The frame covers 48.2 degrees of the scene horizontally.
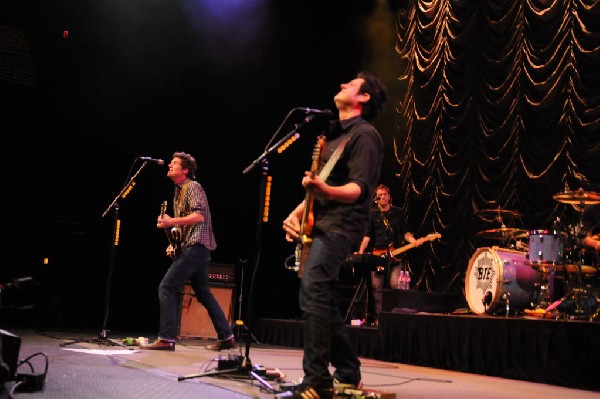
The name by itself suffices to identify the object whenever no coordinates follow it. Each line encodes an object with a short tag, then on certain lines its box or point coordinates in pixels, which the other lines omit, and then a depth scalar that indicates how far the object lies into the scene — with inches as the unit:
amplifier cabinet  371.6
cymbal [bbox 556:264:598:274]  283.7
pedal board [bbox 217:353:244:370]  189.0
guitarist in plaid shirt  268.8
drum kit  285.9
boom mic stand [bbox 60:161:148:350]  288.3
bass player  392.2
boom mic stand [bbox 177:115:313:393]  175.8
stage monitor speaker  139.8
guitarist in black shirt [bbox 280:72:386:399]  147.0
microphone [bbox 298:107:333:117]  170.9
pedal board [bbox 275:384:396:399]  150.6
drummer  285.7
